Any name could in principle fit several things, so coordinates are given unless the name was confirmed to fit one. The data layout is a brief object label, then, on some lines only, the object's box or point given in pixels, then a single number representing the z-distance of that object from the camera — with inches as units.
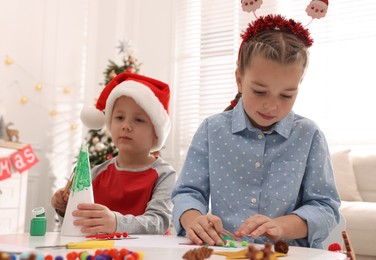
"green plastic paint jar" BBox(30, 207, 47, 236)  37.3
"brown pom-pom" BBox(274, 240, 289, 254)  27.5
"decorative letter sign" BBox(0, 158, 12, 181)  134.2
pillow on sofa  144.8
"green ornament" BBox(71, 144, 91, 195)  40.3
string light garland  161.6
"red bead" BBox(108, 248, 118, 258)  22.6
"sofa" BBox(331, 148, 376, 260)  144.1
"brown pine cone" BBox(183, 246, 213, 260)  22.9
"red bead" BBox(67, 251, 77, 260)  22.4
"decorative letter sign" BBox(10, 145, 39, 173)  141.3
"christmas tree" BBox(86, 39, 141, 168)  162.4
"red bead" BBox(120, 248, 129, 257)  22.4
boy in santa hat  53.7
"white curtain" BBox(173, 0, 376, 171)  161.9
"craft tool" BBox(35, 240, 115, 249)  28.4
